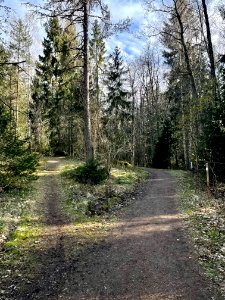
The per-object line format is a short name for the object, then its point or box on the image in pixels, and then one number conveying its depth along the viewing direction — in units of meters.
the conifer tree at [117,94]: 25.46
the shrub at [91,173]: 11.08
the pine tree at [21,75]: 20.23
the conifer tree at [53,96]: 24.71
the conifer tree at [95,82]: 14.11
